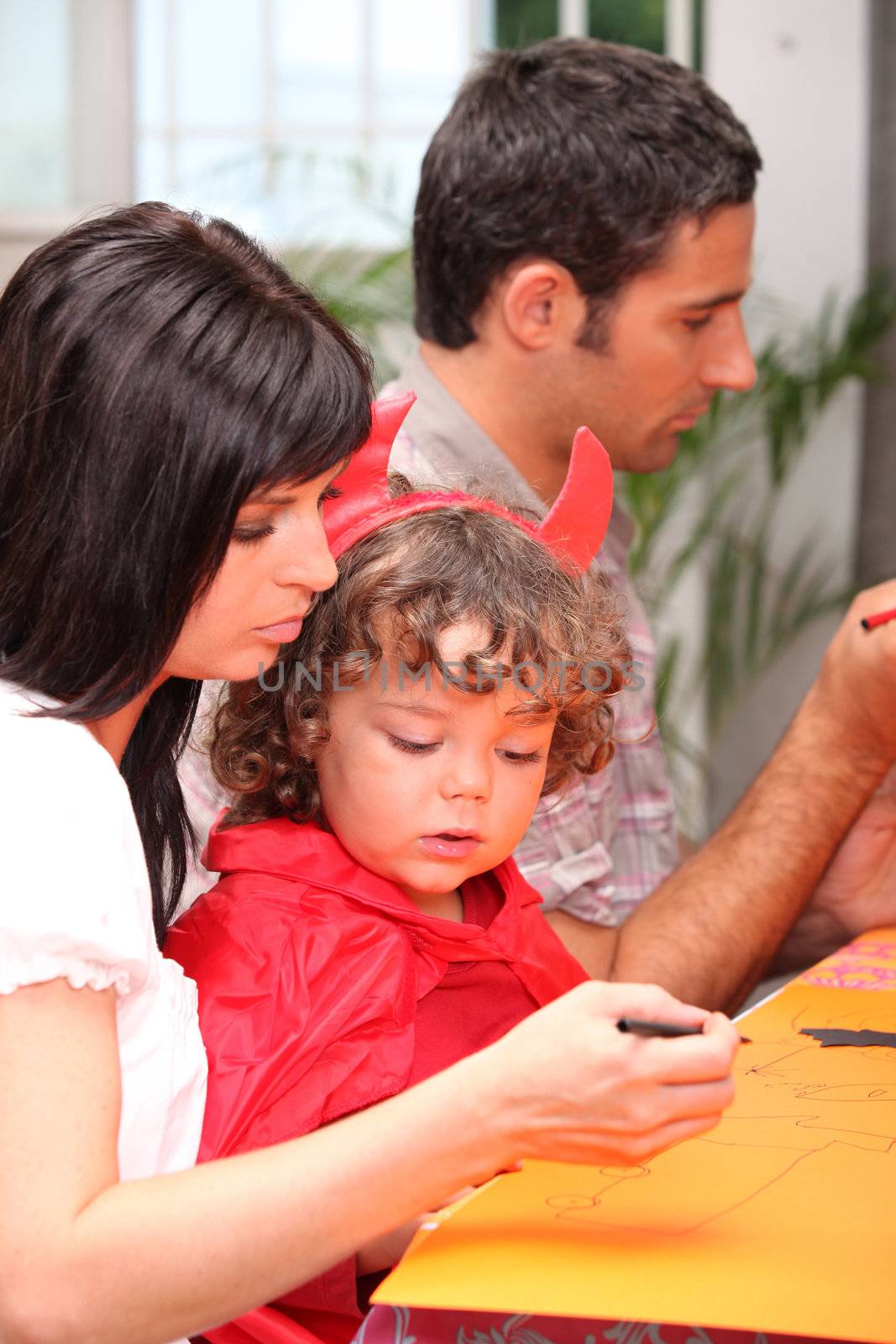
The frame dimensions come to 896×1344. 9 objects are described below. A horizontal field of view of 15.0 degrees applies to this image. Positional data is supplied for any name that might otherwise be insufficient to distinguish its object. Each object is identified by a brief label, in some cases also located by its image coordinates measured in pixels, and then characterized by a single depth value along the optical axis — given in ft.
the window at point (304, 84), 11.16
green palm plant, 10.53
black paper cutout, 6.71
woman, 5.19
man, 7.72
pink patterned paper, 7.06
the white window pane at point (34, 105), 11.22
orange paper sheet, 4.93
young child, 6.38
